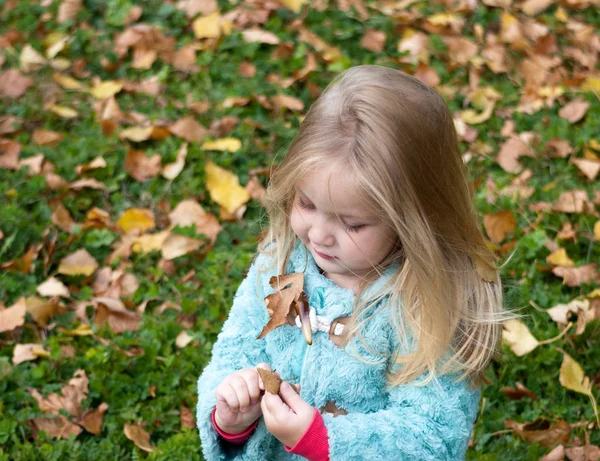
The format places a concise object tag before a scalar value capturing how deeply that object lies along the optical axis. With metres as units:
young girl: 1.73
